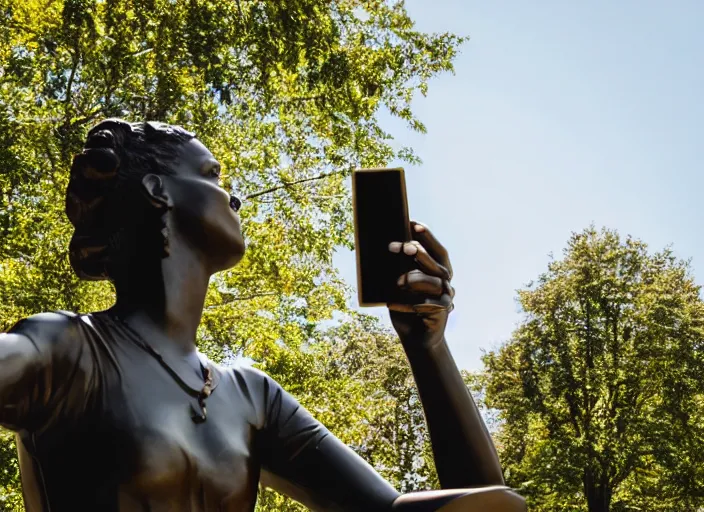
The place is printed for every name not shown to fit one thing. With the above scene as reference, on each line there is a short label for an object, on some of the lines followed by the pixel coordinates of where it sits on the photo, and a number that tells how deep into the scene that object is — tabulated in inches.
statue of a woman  72.5
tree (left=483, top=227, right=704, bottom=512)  1142.3
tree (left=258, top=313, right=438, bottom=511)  767.7
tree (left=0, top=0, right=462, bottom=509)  510.6
